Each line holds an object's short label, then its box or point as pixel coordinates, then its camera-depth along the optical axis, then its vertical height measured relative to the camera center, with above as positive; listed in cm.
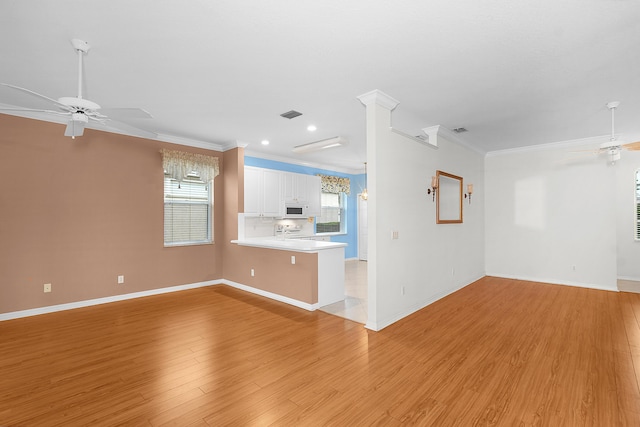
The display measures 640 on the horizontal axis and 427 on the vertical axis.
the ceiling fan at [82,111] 236 +95
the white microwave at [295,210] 661 +16
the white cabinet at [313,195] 715 +54
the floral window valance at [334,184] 800 +92
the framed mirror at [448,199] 473 +30
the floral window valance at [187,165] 511 +96
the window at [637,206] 572 +18
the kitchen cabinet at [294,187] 661 +69
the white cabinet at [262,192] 585 +51
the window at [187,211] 528 +12
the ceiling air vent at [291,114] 399 +143
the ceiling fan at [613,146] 365 +96
